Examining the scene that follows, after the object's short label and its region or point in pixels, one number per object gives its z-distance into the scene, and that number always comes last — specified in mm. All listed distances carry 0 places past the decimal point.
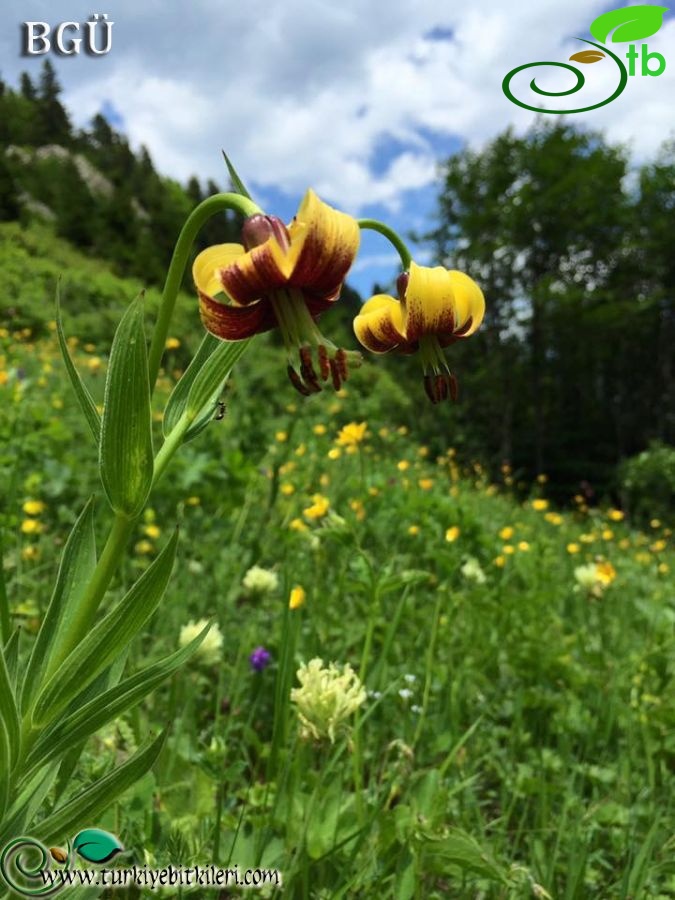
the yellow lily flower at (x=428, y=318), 293
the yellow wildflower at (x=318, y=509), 722
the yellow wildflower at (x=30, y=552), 715
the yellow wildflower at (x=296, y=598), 525
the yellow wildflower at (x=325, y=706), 384
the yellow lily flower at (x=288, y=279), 248
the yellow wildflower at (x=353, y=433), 727
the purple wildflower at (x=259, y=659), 548
